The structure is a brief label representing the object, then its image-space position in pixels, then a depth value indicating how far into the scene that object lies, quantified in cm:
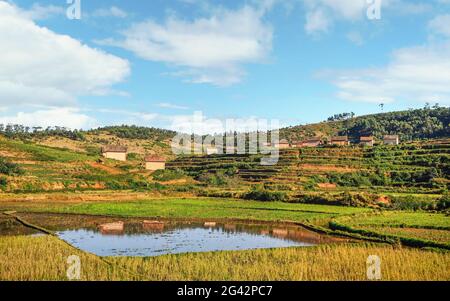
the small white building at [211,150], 12710
